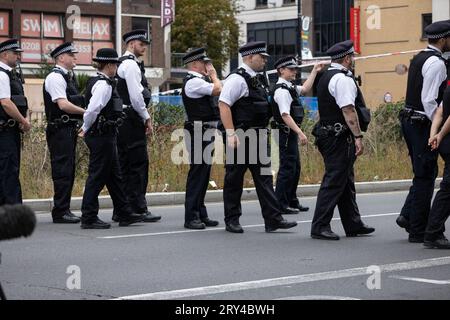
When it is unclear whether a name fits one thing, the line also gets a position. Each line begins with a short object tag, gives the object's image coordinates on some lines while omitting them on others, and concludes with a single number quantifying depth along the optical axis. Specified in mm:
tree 55938
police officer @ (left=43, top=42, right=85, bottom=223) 12062
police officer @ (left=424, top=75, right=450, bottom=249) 9492
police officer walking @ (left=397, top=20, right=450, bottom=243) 9867
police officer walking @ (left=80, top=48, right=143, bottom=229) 11578
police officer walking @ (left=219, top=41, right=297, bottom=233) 11055
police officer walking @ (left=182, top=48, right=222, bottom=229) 11711
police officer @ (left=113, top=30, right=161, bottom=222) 12125
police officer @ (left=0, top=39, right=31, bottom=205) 11352
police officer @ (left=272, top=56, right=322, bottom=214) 13422
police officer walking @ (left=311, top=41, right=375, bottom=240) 10344
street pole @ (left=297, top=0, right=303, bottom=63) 45097
